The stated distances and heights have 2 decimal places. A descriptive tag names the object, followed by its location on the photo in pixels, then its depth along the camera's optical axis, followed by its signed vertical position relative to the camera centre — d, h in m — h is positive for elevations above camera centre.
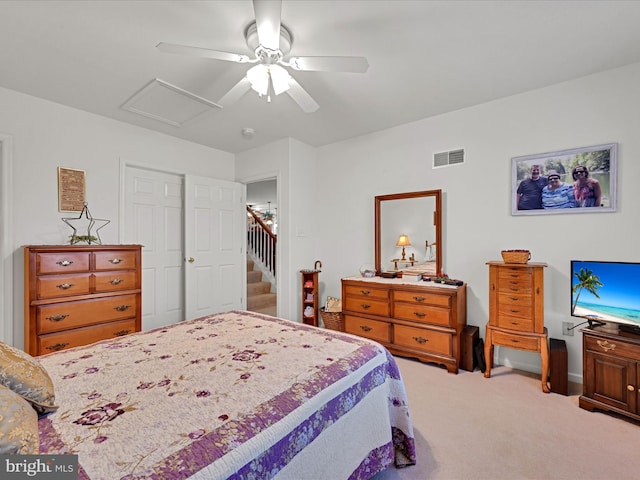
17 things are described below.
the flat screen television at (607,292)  2.06 -0.39
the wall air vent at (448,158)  3.11 +0.87
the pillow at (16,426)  0.69 -0.46
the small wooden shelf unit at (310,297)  3.87 -0.75
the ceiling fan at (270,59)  1.50 +1.07
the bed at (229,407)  0.81 -0.56
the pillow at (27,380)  0.91 -0.44
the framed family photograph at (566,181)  2.40 +0.50
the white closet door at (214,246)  3.89 -0.08
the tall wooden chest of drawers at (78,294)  2.35 -0.47
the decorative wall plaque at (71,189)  2.90 +0.51
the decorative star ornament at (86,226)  2.90 +0.15
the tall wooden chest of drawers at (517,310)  2.43 -0.60
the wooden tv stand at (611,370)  1.94 -0.90
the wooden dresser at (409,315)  2.75 -0.77
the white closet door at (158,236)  3.55 +0.05
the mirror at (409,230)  3.22 +0.10
